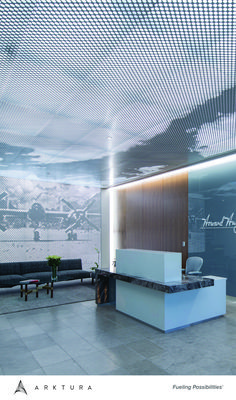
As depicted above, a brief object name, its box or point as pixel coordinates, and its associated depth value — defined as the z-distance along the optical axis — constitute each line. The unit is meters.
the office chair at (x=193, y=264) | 6.88
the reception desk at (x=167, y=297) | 4.40
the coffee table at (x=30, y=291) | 6.75
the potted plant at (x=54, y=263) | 7.77
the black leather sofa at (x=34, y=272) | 7.66
